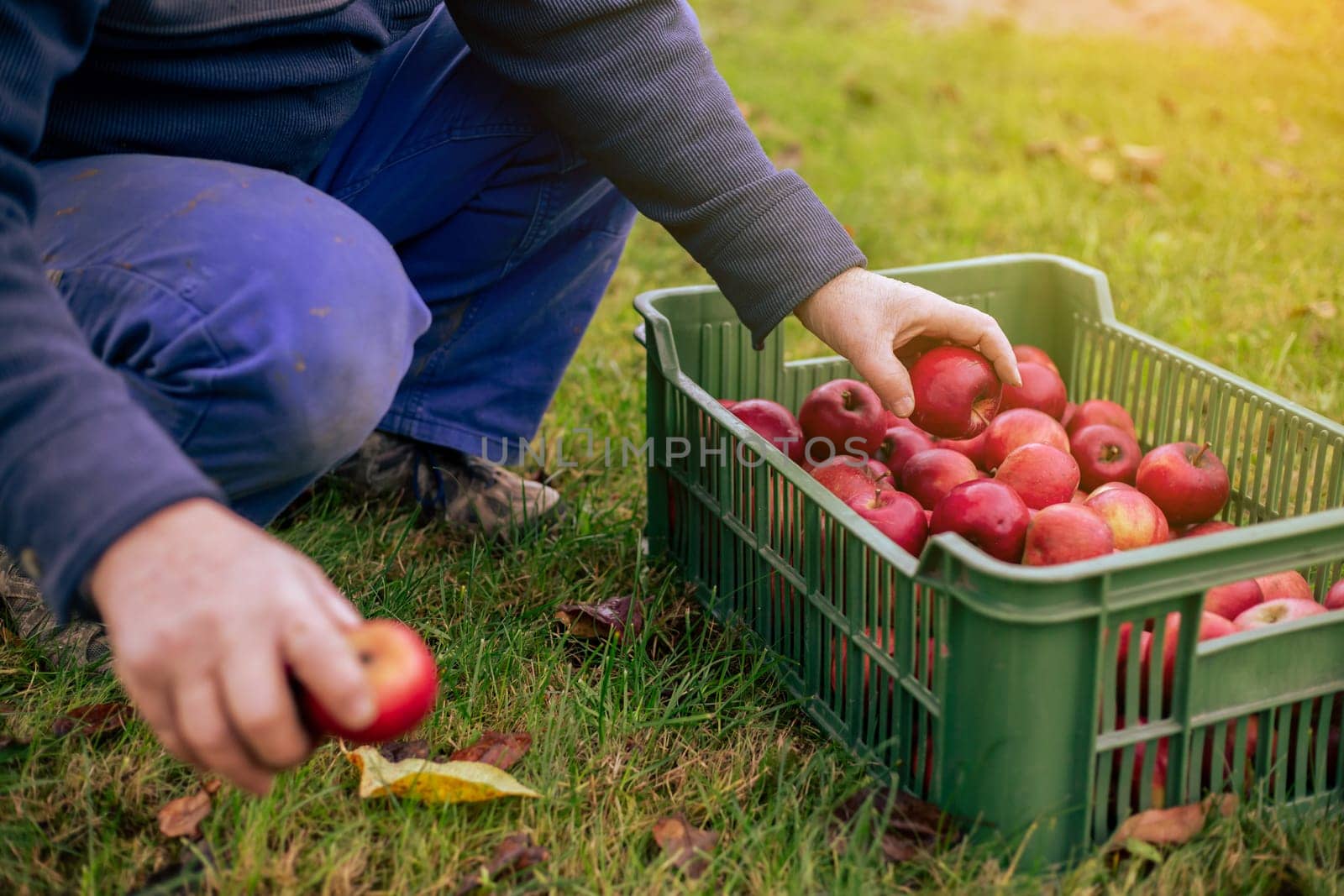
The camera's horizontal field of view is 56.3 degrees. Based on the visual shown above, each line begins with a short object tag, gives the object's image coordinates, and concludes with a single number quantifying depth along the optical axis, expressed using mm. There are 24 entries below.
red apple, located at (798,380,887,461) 1846
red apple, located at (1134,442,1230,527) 1742
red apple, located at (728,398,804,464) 1842
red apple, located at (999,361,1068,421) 1993
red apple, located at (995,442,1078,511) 1711
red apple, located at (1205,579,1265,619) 1475
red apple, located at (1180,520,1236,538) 1688
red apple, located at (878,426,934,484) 1911
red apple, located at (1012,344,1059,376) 2043
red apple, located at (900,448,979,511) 1751
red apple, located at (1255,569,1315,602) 1518
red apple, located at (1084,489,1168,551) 1632
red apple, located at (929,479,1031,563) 1511
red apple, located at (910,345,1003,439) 1659
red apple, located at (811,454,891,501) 1678
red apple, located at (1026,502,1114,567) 1443
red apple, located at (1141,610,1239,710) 1299
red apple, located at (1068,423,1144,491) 1868
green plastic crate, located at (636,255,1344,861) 1175
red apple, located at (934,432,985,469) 1953
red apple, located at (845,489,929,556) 1565
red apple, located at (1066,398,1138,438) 1979
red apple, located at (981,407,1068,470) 1867
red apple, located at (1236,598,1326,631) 1373
